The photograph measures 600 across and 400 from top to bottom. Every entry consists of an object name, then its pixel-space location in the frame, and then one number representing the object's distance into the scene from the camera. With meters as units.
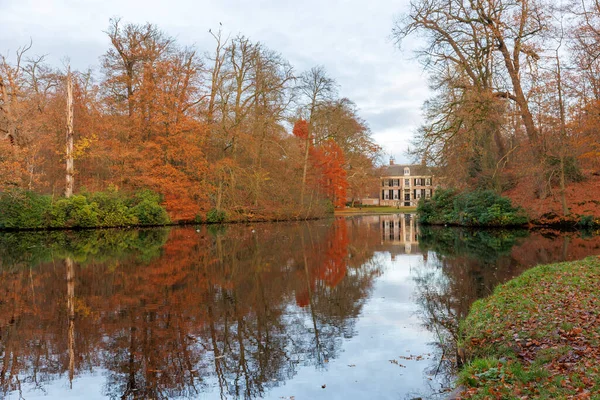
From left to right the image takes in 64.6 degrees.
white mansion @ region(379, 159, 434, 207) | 82.56
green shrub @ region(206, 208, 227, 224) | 33.06
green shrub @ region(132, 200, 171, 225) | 29.48
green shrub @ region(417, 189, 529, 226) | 25.31
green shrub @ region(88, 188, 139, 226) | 28.37
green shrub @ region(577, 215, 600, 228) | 23.16
